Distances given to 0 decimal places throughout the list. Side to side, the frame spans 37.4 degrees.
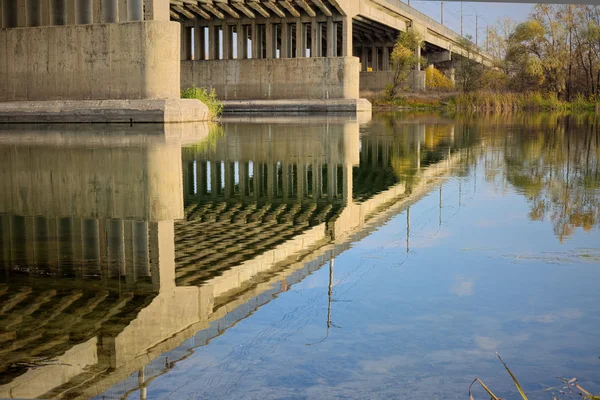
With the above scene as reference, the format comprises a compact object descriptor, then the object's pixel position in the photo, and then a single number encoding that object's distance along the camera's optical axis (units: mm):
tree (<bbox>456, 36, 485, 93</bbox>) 69812
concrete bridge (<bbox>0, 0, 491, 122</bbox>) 34219
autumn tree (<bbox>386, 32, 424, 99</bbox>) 77188
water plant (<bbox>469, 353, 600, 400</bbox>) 4258
